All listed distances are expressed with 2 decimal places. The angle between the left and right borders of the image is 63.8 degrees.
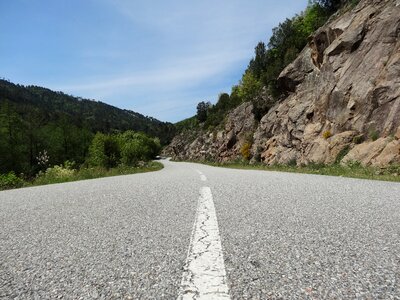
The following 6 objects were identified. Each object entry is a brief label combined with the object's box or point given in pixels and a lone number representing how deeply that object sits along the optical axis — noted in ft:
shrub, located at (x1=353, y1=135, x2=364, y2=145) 53.99
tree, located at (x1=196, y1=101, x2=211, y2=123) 364.17
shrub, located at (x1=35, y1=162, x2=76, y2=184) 45.32
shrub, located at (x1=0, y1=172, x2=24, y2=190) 37.52
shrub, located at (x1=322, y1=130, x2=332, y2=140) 64.35
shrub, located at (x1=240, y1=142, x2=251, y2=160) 123.19
